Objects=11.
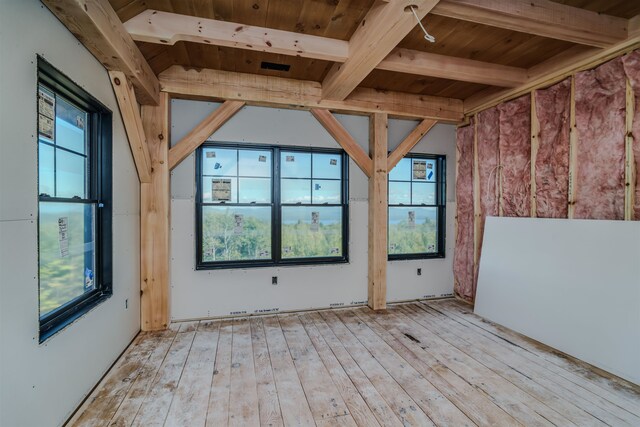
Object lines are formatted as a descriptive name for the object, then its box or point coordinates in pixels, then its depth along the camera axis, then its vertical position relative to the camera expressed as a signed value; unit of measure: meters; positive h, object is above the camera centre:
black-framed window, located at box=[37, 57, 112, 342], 1.78 +0.07
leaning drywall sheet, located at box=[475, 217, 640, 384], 2.40 -0.70
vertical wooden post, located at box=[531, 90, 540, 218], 3.29 +0.73
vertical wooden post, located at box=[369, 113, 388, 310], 3.92 +0.02
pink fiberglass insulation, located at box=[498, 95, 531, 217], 3.46 +0.66
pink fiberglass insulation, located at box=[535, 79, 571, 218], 3.03 +0.63
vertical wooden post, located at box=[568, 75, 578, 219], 2.92 +0.59
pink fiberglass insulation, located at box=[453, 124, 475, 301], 4.23 -0.08
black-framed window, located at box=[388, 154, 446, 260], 4.30 +0.06
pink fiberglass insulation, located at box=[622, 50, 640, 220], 2.47 +0.83
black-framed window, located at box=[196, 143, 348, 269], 3.61 +0.07
